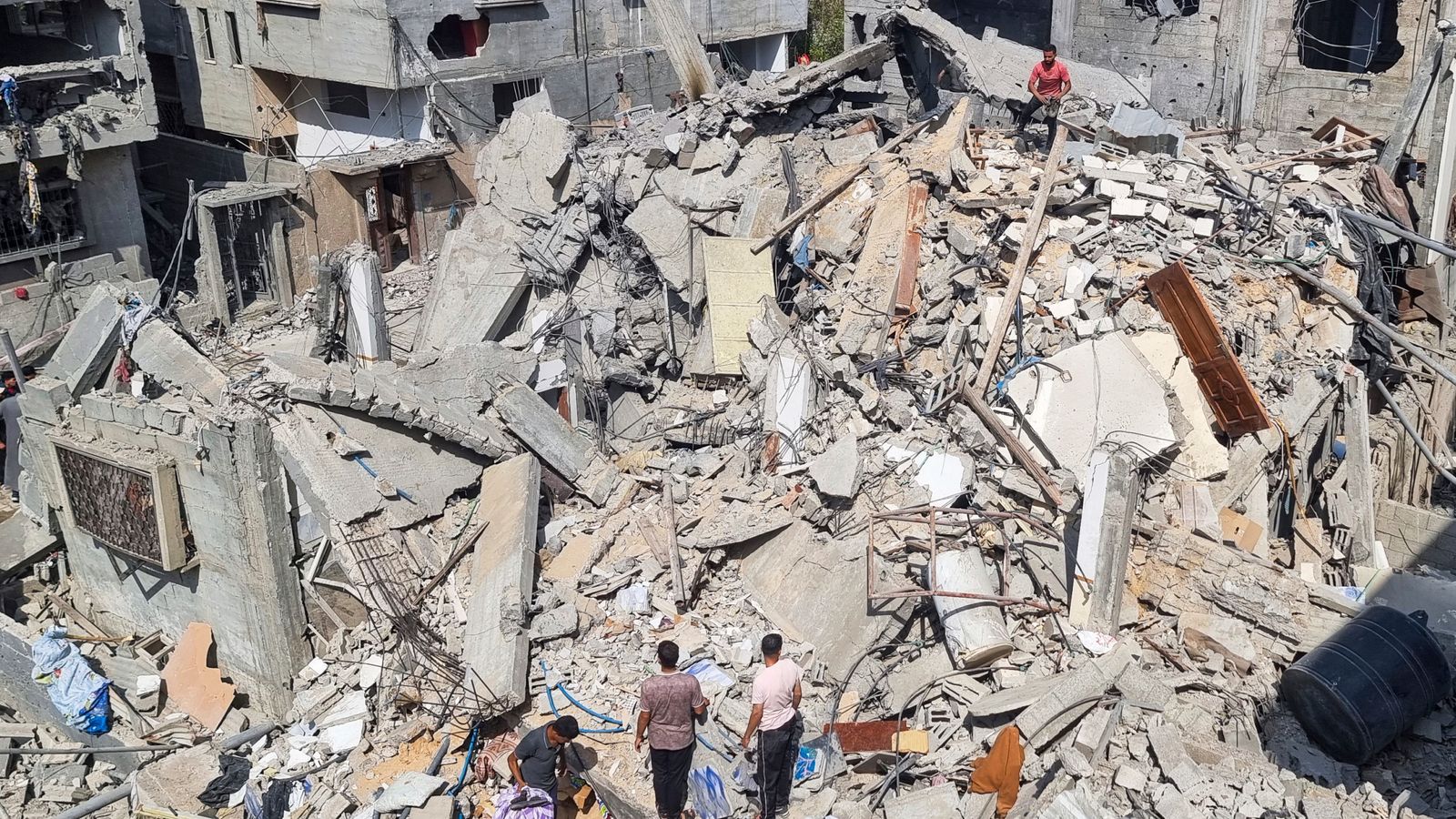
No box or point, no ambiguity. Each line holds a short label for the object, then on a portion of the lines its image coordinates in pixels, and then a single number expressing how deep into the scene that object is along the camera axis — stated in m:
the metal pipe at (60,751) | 11.21
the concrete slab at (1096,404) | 9.88
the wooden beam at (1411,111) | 13.32
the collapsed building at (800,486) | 8.12
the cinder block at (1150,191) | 11.89
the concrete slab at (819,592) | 8.87
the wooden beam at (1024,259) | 10.47
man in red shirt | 13.12
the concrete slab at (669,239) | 13.15
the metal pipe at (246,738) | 10.80
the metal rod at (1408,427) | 10.84
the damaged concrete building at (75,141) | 16.88
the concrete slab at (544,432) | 11.11
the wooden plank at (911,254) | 11.34
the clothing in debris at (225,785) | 9.96
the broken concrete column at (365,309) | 13.39
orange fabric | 7.26
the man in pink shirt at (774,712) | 7.16
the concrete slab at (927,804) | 7.34
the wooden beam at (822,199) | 12.66
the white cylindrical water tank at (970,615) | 8.14
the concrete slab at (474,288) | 14.23
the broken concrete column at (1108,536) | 8.23
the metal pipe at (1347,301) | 10.64
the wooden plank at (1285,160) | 13.58
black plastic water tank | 7.38
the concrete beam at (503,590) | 8.71
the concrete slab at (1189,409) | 10.05
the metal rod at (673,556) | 9.38
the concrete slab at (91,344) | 11.77
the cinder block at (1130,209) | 11.69
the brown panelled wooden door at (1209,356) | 10.04
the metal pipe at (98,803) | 10.80
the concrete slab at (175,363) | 11.37
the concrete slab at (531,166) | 14.69
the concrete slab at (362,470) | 10.43
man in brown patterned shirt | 7.05
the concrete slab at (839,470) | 9.64
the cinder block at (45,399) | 11.90
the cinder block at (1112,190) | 11.89
